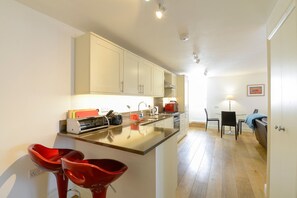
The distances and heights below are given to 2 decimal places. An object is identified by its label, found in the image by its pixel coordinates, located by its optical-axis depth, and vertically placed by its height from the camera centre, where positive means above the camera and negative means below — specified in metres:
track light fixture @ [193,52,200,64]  3.19 +0.97
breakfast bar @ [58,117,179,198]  1.33 -0.62
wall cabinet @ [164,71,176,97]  4.64 +0.48
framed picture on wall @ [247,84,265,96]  5.73 +0.36
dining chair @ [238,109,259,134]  5.33 -0.86
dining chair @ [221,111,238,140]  4.87 -0.69
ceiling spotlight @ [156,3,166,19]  1.41 +0.87
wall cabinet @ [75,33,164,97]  1.91 +0.48
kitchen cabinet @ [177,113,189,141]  4.81 -0.94
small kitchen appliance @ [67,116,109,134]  1.78 -0.33
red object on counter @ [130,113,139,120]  3.04 -0.38
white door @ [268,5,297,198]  1.15 -0.11
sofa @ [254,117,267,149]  3.25 -0.76
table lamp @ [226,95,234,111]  6.05 +0.06
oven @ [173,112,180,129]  4.25 -0.65
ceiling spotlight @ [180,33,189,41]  2.16 +0.95
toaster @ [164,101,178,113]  4.67 -0.27
